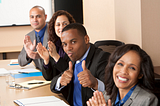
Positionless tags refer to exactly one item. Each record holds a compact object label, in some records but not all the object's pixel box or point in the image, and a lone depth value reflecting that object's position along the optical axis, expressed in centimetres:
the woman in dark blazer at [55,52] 282
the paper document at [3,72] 329
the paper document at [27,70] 330
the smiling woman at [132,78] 206
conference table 247
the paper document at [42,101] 233
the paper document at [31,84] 276
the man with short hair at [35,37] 342
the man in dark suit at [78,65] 244
